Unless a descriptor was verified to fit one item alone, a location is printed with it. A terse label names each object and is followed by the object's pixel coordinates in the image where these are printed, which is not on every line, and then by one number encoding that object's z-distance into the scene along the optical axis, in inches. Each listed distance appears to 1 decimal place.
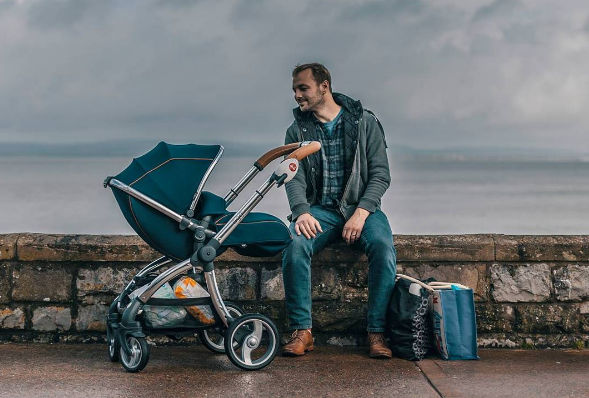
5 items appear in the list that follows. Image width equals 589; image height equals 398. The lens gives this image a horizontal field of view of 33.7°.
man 212.4
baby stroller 190.2
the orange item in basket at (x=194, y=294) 195.8
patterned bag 208.5
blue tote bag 206.8
